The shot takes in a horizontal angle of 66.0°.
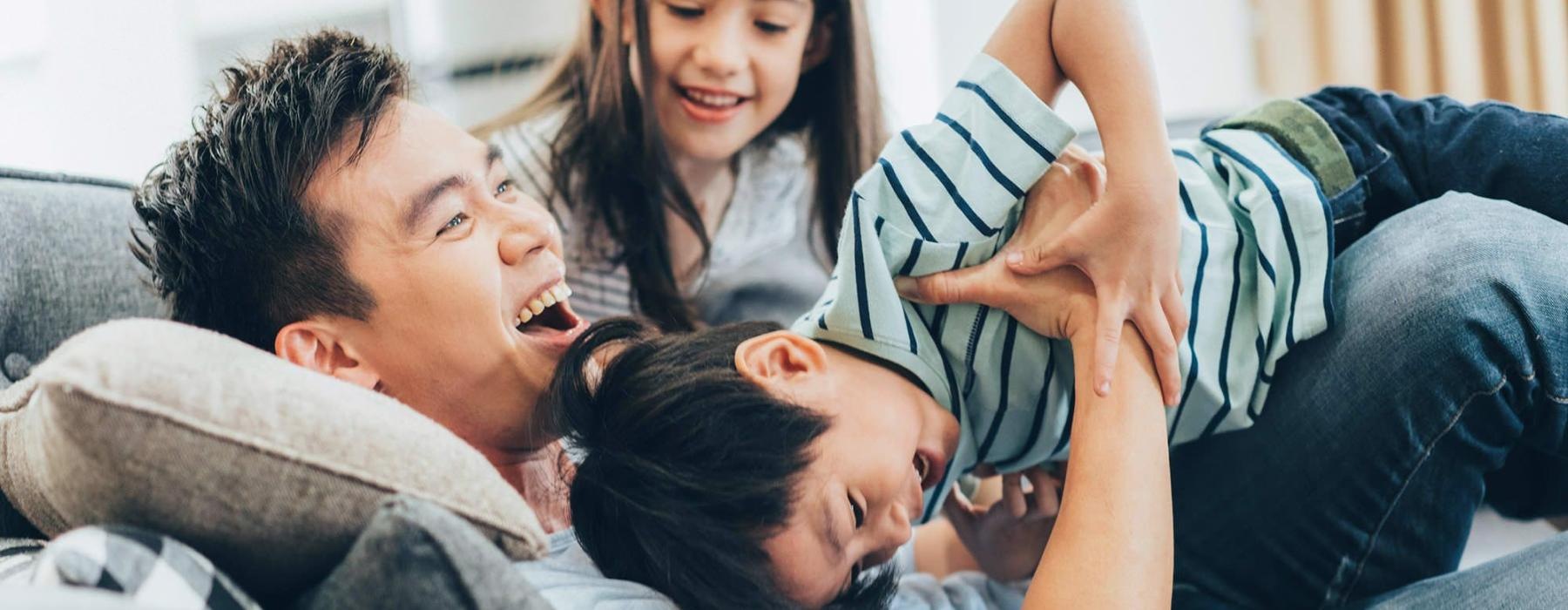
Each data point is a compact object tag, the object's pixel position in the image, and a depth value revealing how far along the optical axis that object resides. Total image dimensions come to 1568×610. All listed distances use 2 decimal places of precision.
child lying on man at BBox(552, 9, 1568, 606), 0.88
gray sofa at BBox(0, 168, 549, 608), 1.06
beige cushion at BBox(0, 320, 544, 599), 0.62
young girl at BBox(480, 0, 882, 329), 1.47
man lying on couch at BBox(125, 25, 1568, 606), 0.99
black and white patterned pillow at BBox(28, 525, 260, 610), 0.60
